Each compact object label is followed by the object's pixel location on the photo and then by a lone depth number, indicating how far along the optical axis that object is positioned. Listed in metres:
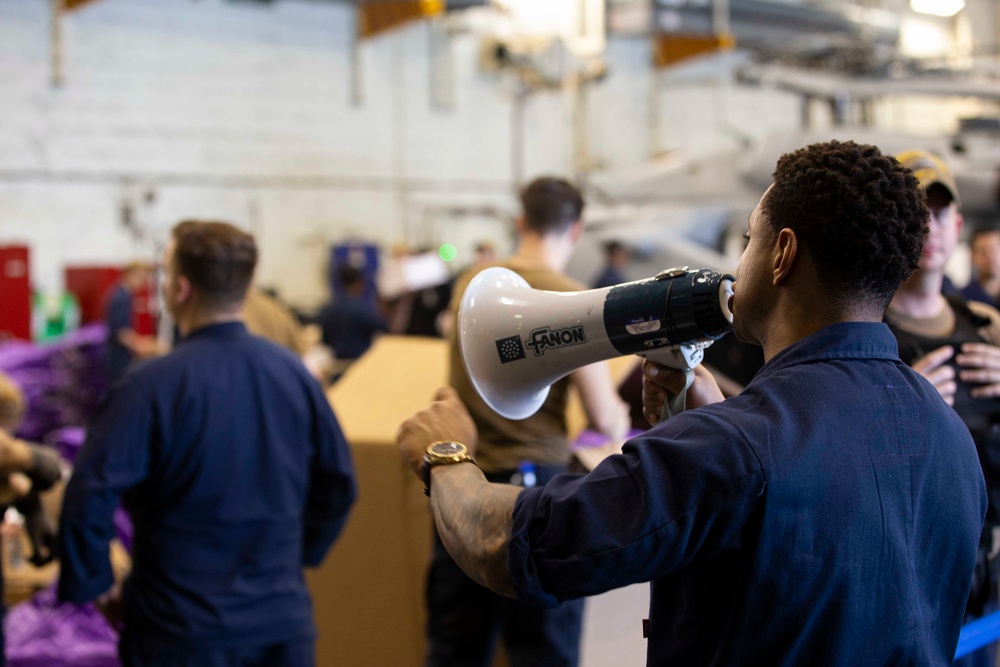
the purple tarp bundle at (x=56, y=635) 3.27
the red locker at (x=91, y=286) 10.85
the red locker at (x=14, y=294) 9.45
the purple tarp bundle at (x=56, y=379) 6.03
